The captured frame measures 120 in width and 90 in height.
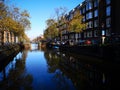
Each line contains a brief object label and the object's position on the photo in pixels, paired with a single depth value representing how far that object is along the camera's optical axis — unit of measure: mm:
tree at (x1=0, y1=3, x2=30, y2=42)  19089
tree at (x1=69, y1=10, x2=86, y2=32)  27720
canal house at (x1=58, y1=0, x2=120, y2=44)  23992
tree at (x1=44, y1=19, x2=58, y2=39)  34542
